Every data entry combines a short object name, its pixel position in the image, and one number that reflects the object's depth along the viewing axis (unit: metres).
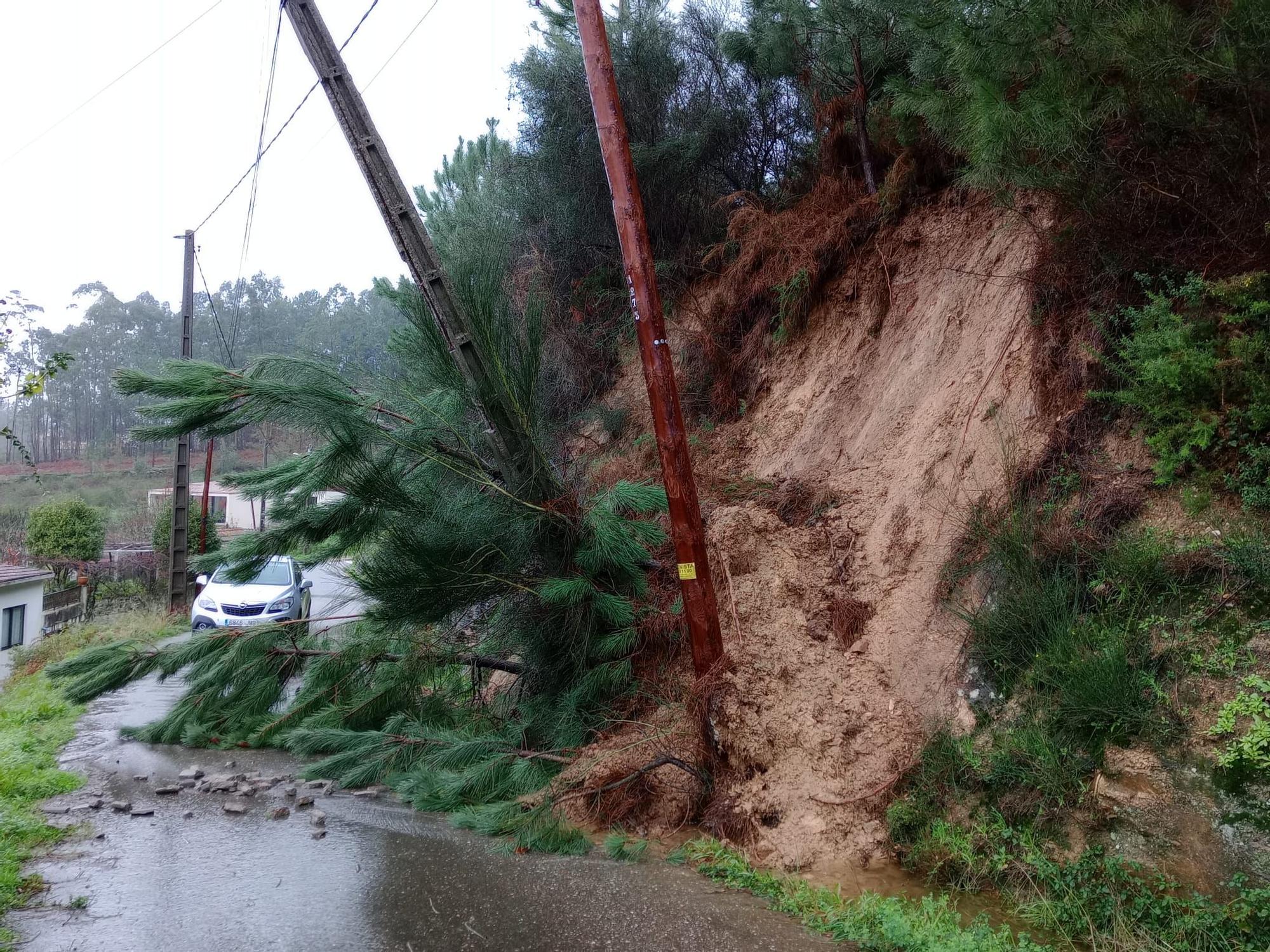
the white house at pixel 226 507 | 35.86
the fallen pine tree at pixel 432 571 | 6.14
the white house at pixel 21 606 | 16.84
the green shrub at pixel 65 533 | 20.95
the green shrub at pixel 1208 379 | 4.70
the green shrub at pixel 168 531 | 20.89
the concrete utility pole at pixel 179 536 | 17.50
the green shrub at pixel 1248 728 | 3.82
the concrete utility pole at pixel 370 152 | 7.16
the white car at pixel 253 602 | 12.84
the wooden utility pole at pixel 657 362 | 6.04
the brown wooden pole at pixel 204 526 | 18.67
